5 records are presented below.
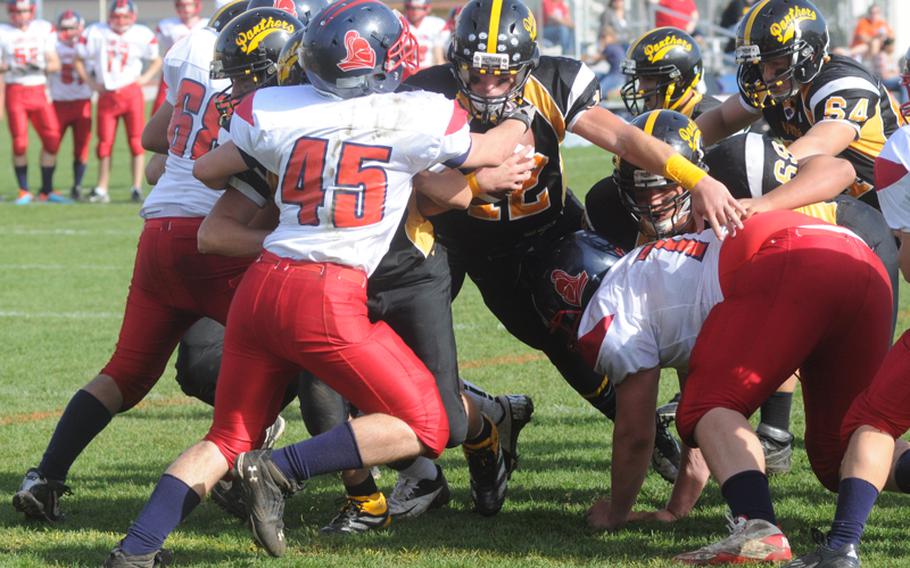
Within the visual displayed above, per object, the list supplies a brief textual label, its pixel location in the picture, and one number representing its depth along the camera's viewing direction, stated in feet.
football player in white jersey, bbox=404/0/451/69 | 100.99
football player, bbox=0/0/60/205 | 97.40
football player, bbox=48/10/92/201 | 98.53
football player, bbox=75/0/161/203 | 96.94
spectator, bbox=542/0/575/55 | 123.85
